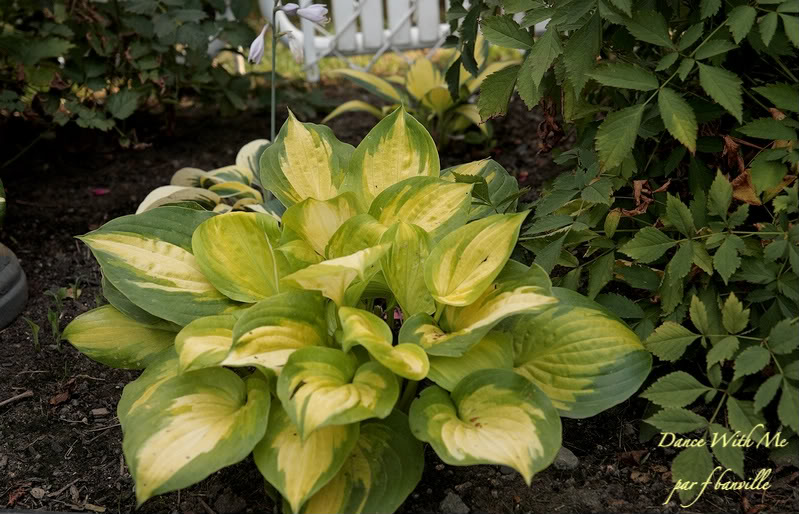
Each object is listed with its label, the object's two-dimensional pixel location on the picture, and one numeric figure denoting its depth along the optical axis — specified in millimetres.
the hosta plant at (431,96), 2879
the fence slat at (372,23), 3732
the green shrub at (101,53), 2564
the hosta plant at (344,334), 1271
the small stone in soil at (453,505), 1437
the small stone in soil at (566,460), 1539
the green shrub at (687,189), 1365
